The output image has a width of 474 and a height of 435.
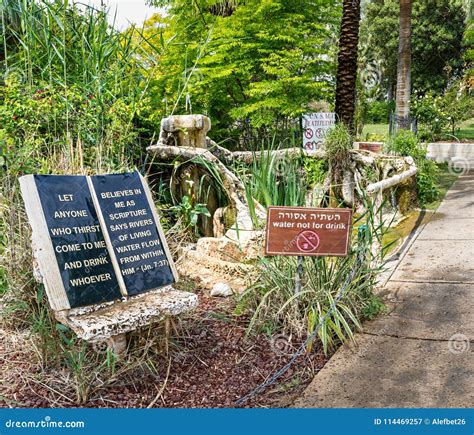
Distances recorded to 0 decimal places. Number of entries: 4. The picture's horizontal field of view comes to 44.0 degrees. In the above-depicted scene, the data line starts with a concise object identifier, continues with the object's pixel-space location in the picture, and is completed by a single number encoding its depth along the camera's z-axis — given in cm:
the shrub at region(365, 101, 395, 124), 3755
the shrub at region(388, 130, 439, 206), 1006
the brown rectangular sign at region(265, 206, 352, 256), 437
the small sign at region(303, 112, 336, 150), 993
